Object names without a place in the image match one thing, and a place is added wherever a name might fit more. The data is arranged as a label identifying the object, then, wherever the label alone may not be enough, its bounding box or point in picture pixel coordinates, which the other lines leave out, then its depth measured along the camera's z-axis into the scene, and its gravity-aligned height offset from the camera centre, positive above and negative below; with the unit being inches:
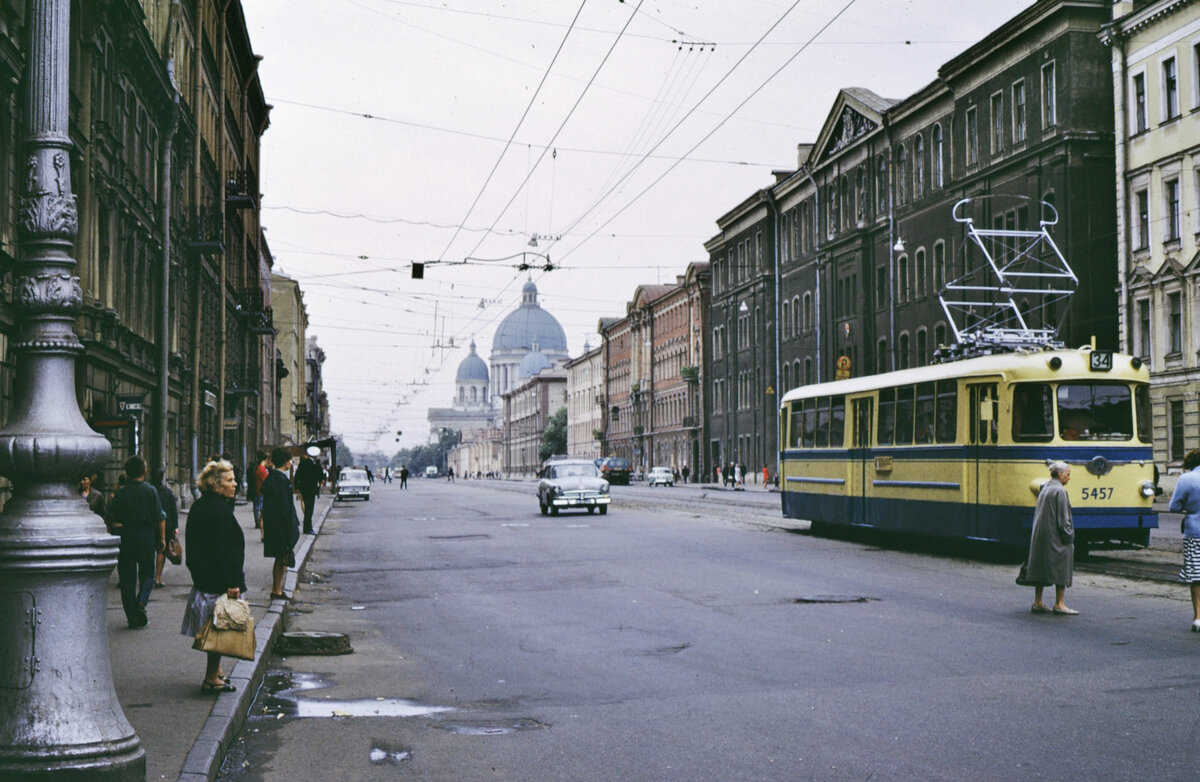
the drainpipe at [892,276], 2439.7 +302.8
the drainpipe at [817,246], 2888.8 +422.4
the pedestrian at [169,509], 589.4 -25.1
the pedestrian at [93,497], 633.6 -21.3
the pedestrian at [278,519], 624.7 -31.1
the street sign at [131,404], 936.9 +31.0
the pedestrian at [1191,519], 506.6 -25.3
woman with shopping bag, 374.3 -30.9
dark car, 3636.8 -55.4
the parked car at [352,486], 2472.7 -64.0
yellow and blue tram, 806.5 +3.0
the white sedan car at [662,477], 3538.4 -69.5
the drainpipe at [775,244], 3189.0 +475.2
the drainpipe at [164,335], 1153.4 +95.6
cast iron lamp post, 238.5 -12.8
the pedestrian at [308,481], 1308.4 -30.0
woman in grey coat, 565.6 -38.1
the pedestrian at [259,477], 1120.9 -22.3
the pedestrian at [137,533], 527.5 -32.3
